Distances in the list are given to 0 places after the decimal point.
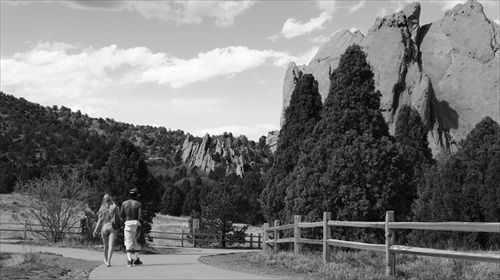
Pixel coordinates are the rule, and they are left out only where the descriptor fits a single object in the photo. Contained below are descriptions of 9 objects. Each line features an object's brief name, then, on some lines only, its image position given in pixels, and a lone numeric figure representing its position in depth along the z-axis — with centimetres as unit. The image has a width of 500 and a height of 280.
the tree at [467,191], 2441
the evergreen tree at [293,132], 2802
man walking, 1431
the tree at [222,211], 4022
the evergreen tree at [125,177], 2539
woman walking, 1485
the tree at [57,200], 2917
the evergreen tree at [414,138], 3716
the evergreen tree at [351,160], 1831
